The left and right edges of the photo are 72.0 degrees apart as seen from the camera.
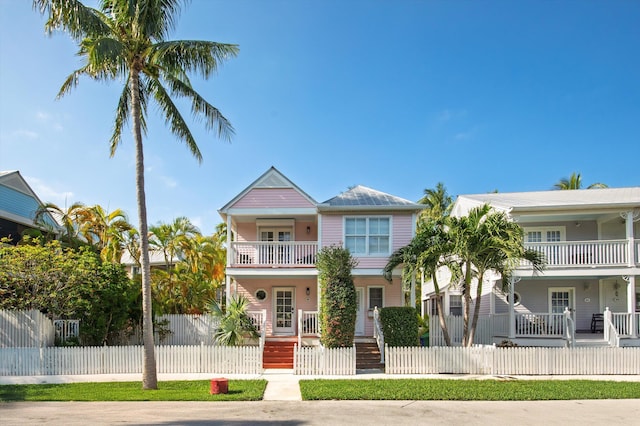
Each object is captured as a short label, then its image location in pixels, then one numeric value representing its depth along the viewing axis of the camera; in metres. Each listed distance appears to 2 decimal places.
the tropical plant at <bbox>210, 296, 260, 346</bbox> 16.72
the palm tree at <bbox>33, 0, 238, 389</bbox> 11.57
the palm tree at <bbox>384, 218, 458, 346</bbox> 15.59
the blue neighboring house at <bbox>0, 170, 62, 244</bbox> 21.73
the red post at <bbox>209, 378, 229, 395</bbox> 11.62
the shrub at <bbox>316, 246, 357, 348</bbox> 14.88
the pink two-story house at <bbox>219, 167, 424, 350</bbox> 19.34
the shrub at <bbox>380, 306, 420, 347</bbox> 15.82
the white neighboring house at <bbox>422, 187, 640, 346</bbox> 17.89
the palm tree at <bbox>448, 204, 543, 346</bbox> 14.81
